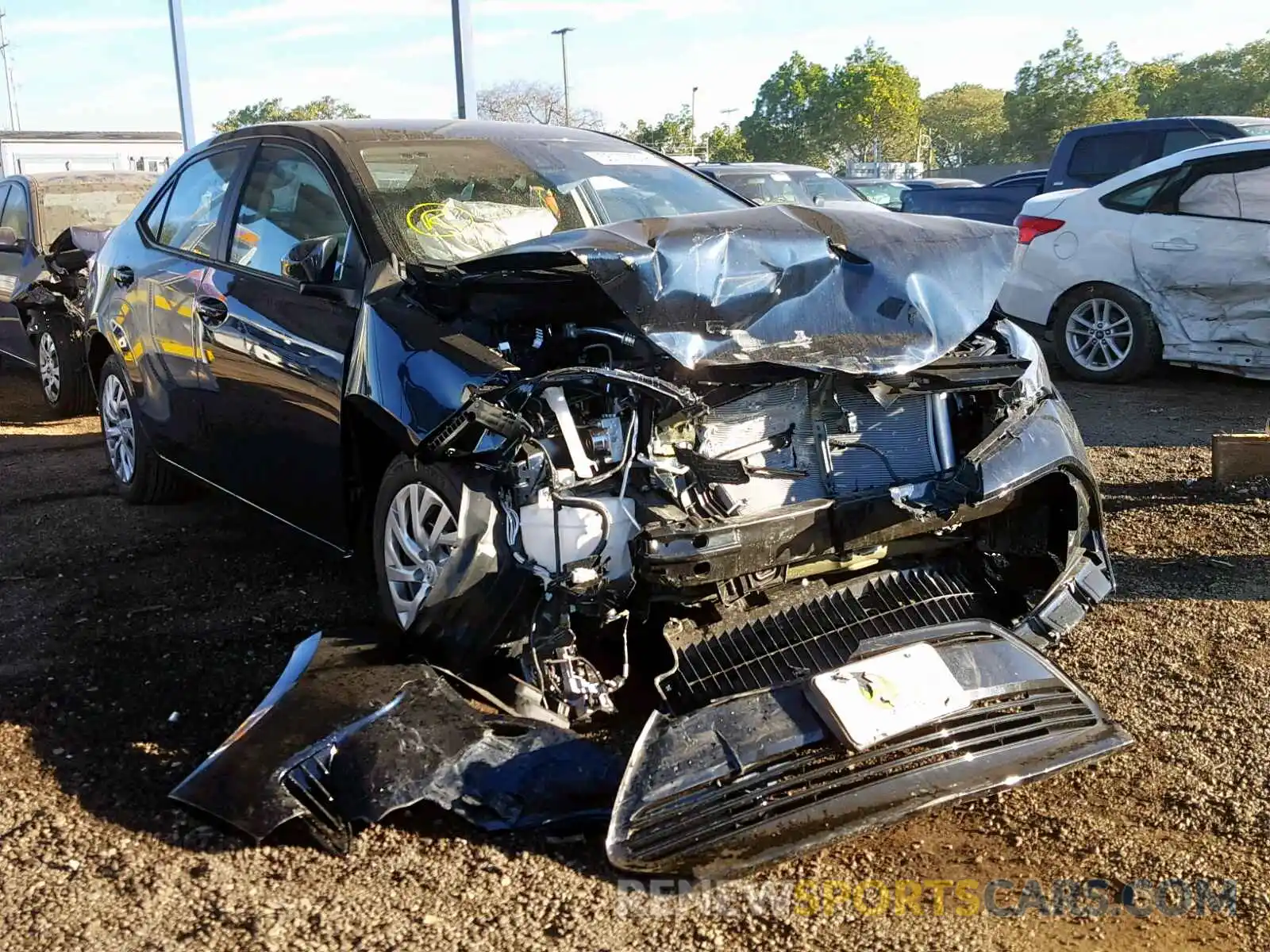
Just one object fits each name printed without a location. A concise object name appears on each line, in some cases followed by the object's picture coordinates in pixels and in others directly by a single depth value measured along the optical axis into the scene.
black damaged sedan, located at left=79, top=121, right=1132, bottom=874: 2.85
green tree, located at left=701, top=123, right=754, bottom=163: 56.38
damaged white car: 7.52
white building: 21.91
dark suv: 11.09
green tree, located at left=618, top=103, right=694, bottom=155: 52.16
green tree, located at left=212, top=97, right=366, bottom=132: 48.43
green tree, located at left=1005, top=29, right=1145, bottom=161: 54.59
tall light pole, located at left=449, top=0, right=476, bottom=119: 11.69
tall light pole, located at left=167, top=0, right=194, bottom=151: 16.62
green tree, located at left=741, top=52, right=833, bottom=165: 63.53
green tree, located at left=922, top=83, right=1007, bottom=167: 67.62
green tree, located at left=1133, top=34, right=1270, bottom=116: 54.47
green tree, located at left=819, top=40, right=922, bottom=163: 58.97
